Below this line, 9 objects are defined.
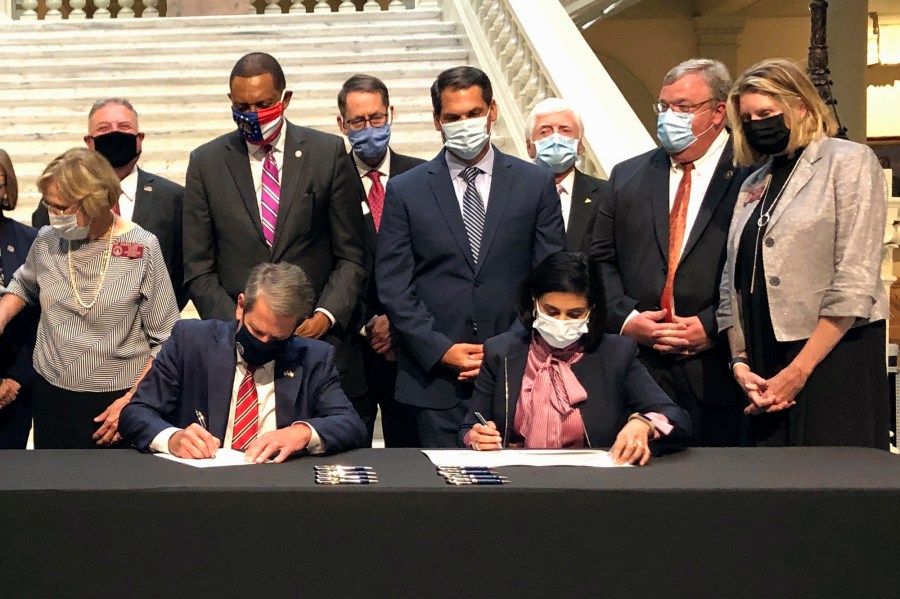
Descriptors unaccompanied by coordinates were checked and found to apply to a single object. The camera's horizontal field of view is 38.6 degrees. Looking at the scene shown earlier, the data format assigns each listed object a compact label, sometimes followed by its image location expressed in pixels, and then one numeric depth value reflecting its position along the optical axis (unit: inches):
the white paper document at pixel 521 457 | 125.1
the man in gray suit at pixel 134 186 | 191.3
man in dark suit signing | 139.8
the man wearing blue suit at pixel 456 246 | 165.5
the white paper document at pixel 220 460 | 125.5
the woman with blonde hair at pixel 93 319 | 165.0
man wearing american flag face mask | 172.6
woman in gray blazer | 149.0
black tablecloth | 109.7
